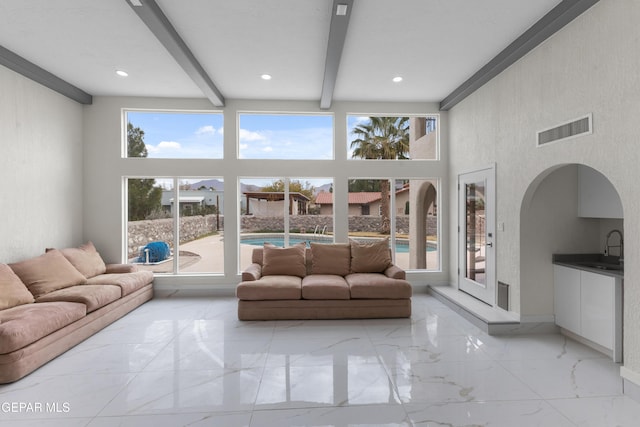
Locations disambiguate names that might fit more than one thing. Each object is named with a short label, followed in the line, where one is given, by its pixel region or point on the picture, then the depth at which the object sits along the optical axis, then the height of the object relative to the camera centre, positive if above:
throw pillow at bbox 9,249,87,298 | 3.78 -0.70
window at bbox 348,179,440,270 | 5.86 -0.07
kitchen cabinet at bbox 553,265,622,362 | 2.96 -0.92
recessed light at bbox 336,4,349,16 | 2.83 +1.80
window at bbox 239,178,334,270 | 5.80 +0.05
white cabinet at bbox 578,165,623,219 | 3.24 +0.18
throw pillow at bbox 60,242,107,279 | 4.57 -0.64
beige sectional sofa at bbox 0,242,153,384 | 2.81 -0.93
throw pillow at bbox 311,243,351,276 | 5.04 -0.69
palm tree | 5.93 +1.32
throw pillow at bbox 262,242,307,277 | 4.93 -0.72
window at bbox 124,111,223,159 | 5.63 +1.40
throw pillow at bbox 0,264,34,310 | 3.35 -0.79
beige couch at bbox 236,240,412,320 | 4.24 -1.08
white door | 4.41 -0.30
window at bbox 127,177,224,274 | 5.65 -0.16
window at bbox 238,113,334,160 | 5.73 +1.38
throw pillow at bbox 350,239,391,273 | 5.06 -0.67
